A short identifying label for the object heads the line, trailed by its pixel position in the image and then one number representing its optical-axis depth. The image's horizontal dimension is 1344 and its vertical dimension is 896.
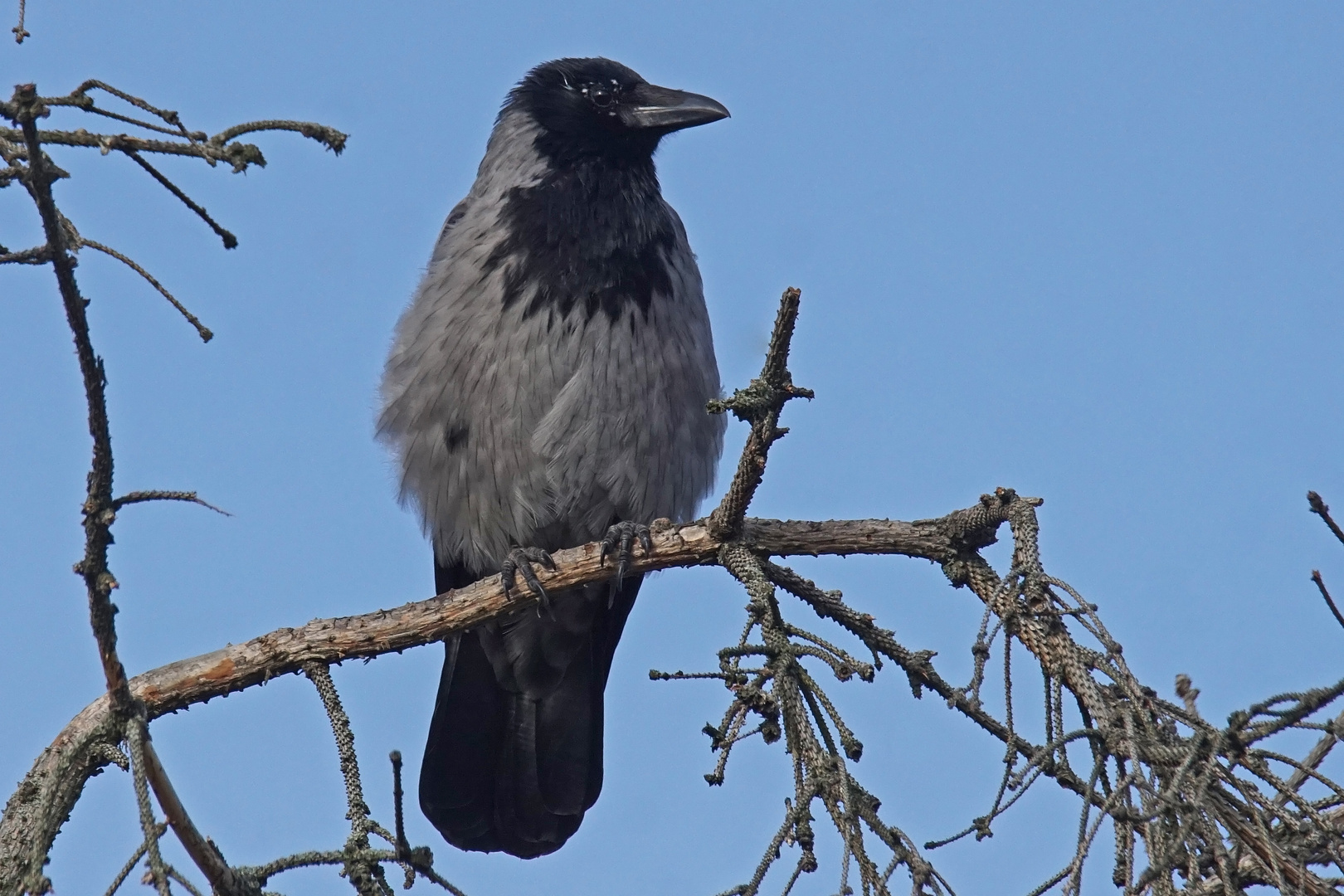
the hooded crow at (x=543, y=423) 9.44
